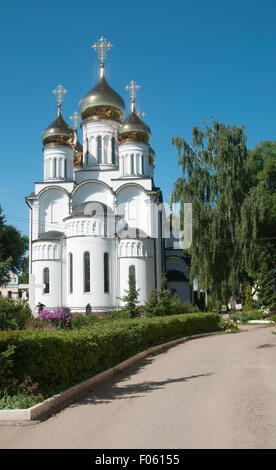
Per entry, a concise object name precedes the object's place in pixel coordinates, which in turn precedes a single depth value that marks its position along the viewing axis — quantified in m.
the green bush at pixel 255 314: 23.91
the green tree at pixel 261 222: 23.18
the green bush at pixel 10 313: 7.16
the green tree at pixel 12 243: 33.33
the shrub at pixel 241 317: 23.32
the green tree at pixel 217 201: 23.44
